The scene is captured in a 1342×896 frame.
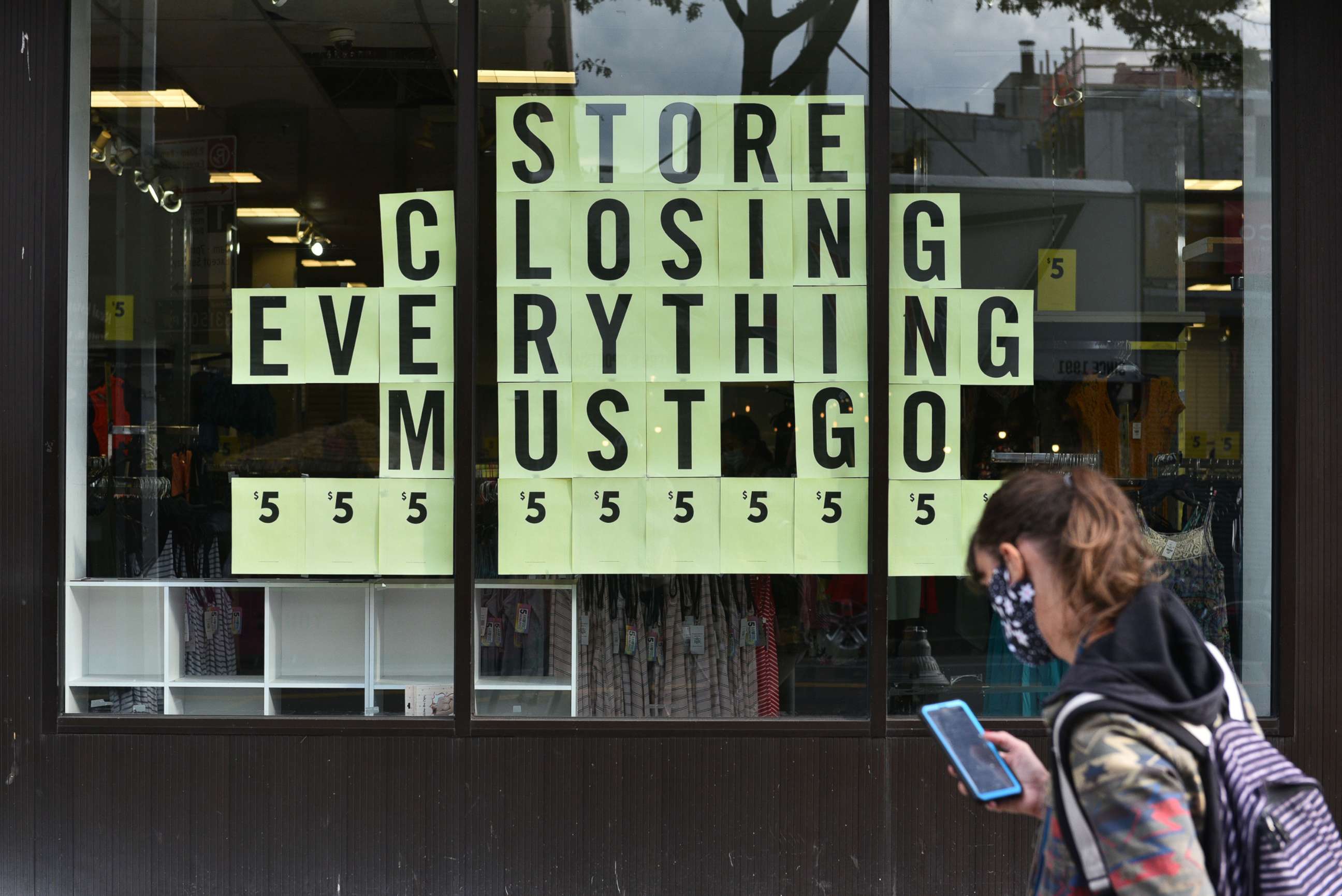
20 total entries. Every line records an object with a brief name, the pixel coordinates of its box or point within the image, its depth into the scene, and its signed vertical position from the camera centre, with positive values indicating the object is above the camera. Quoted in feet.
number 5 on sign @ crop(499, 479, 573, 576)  15.94 -0.94
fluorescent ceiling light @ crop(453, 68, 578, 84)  15.85 +5.23
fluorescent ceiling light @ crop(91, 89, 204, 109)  16.71 +5.36
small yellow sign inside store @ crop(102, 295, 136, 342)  16.69 +1.92
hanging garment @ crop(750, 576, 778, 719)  16.15 -2.86
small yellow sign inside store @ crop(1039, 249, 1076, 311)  16.66 +2.48
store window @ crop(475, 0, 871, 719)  15.88 +1.41
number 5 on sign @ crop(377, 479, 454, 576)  15.80 -1.08
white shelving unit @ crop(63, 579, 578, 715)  16.12 -2.77
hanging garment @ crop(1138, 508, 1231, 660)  16.74 -1.87
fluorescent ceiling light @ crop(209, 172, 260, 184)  18.62 +4.44
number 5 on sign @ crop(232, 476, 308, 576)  15.96 -1.09
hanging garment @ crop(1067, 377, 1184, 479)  17.21 +0.34
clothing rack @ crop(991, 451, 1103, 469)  16.39 -0.16
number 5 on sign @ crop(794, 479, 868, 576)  15.79 -1.07
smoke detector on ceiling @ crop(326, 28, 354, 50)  17.95 +6.49
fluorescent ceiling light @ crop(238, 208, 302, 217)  17.71 +3.70
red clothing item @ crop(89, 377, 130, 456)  16.43 +0.56
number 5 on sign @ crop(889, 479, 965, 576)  15.79 -1.11
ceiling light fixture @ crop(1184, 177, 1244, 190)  16.92 +3.96
